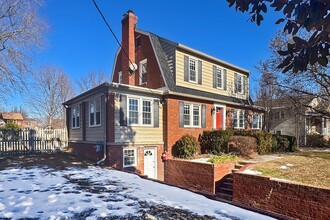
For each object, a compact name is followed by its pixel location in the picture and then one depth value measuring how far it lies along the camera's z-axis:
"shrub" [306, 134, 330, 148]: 25.20
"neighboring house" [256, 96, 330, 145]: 23.12
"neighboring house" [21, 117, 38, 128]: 37.69
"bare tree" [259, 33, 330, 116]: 15.02
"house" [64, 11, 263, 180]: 11.57
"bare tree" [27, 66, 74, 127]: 30.02
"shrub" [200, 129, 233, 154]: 14.20
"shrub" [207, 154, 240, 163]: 11.76
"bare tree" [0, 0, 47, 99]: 11.30
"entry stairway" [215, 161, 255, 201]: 10.37
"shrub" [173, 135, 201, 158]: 13.26
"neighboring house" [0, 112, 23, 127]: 41.02
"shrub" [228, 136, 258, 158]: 13.59
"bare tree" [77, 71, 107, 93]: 36.56
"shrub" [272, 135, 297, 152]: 17.33
